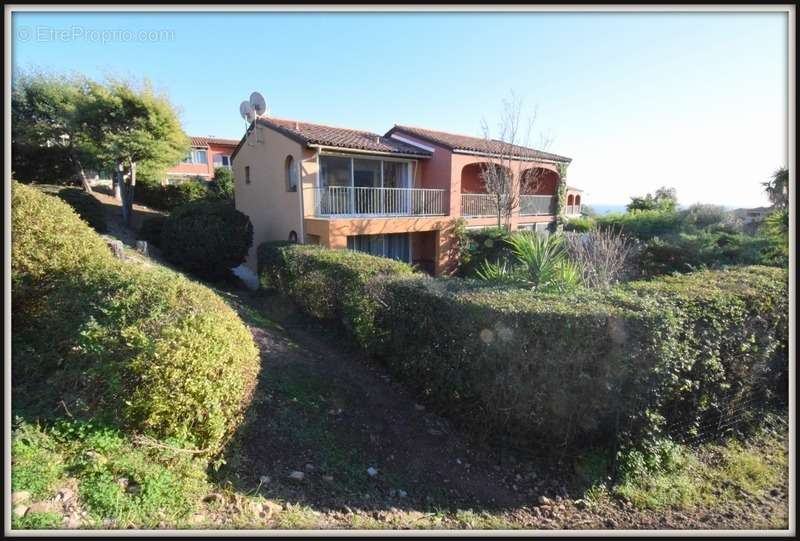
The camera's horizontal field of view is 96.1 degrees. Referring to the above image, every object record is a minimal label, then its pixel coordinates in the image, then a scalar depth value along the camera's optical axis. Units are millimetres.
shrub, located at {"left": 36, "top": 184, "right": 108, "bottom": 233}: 11156
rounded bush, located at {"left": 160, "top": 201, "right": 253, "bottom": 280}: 10867
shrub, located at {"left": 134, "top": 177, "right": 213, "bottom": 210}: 20188
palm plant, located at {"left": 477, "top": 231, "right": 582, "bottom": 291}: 5539
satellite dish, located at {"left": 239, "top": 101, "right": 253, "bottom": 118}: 13614
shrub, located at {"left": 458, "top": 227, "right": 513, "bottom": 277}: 13969
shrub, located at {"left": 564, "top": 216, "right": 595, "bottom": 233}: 20228
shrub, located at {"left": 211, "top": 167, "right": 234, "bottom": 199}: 21516
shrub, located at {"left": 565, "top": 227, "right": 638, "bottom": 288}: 7785
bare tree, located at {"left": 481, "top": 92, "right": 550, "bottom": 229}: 15422
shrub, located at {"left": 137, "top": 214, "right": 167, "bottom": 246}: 14031
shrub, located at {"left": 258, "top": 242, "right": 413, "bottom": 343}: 5887
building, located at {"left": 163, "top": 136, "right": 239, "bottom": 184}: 30078
